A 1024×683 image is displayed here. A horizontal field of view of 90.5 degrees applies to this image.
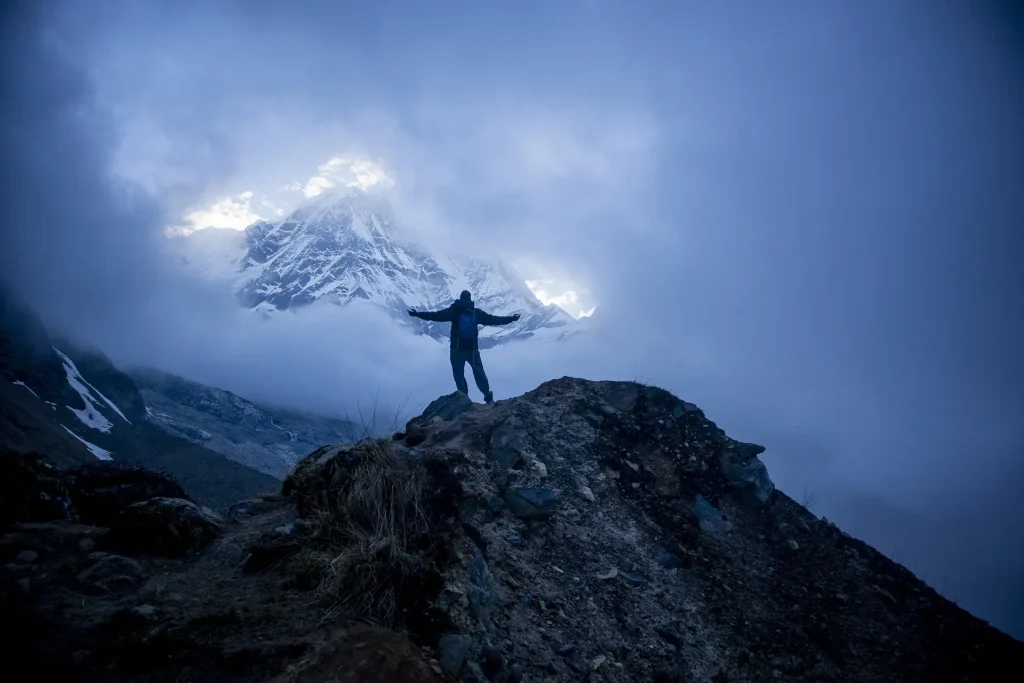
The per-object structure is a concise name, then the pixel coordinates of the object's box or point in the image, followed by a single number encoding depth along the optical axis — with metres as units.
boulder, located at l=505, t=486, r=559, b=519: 7.29
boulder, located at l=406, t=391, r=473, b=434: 10.45
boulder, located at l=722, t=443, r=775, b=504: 8.91
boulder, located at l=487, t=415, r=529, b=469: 8.12
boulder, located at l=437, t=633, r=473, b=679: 4.20
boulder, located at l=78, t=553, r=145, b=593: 4.11
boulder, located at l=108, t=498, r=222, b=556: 4.88
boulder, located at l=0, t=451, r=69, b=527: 4.96
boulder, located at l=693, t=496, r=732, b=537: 8.25
